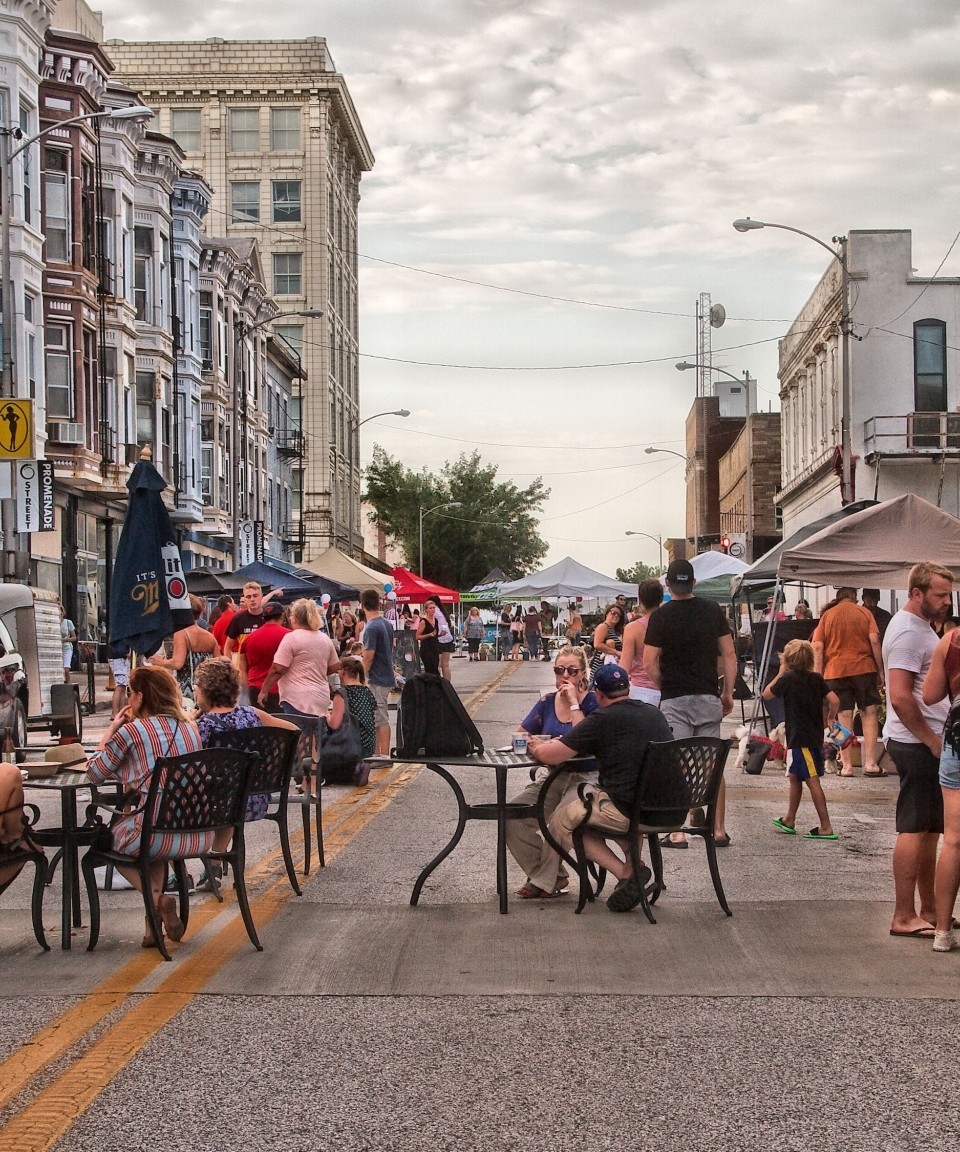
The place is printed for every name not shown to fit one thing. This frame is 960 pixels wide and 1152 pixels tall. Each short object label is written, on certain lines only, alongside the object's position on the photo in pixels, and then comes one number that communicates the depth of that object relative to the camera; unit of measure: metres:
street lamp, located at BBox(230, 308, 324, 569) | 57.44
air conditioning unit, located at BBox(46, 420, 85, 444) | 36.69
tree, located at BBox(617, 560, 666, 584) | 185.43
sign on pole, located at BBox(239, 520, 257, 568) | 60.45
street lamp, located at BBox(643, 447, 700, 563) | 77.88
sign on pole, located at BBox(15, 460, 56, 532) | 31.23
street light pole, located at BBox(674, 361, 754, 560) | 50.69
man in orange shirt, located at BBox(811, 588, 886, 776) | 16.83
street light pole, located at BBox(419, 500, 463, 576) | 94.19
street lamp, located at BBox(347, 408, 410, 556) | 88.12
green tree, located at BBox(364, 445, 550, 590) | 99.94
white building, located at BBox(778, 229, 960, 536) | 44.81
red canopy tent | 43.59
